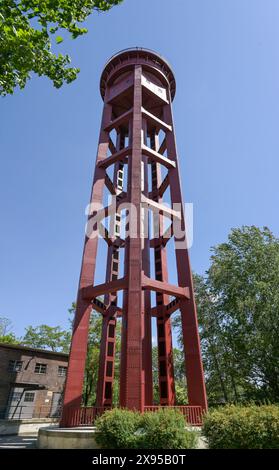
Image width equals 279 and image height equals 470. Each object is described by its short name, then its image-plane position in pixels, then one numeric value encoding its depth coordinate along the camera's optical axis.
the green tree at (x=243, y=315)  23.14
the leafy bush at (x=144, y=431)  8.41
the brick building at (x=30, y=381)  27.52
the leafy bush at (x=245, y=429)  7.45
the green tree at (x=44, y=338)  49.00
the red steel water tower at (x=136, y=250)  14.55
